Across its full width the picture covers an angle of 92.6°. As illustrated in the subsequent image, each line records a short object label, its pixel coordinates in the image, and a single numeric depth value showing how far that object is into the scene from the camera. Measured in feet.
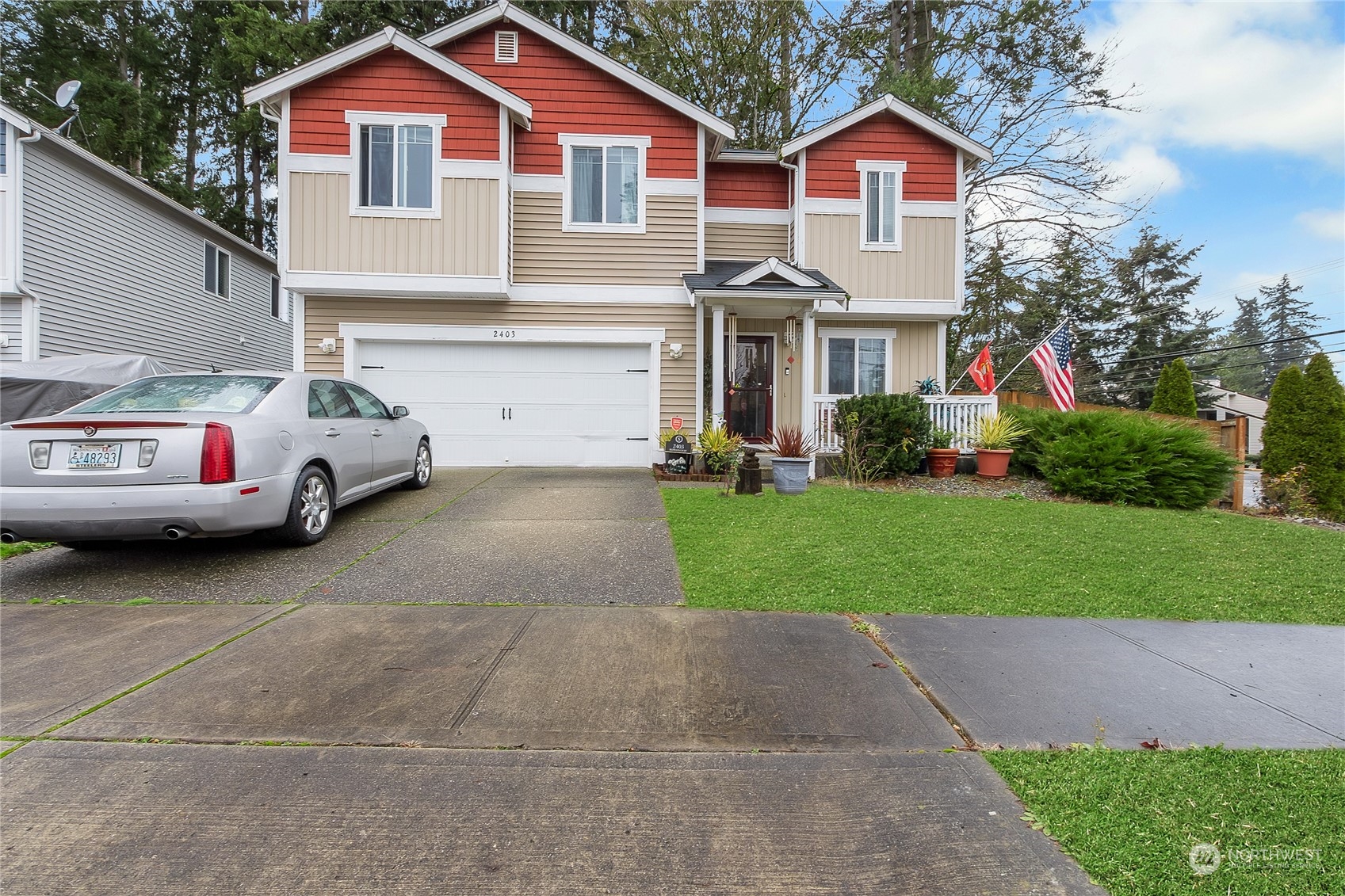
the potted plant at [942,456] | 33.50
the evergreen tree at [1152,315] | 104.73
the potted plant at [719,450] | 29.66
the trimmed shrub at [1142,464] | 28.25
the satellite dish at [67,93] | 40.22
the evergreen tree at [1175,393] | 48.80
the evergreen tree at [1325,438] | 33.22
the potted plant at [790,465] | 27.17
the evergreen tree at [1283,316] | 173.17
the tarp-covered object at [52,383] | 30.68
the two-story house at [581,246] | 32.78
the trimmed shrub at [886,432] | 31.63
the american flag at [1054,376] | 38.29
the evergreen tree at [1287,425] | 34.45
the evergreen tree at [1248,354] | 176.45
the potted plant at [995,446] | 32.96
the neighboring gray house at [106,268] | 35.83
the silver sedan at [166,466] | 14.07
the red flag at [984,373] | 41.01
